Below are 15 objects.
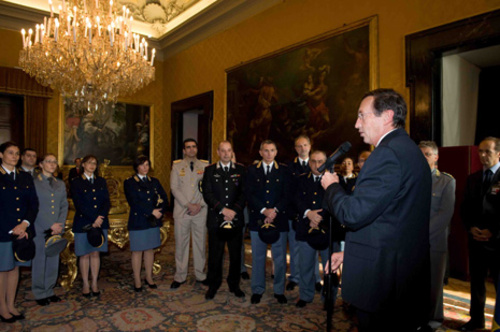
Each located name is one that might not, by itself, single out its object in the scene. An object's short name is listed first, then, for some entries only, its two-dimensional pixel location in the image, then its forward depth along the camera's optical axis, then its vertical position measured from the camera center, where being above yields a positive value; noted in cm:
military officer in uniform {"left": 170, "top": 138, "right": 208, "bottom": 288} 436 -66
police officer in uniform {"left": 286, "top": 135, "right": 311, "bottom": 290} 424 -33
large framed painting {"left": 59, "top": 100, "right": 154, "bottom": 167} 988 +92
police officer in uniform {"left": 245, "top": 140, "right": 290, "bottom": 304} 382 -52
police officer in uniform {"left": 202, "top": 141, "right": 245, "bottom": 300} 388 -59
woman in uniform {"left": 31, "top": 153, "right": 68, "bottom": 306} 374 -69
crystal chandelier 606 +202
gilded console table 427 -99
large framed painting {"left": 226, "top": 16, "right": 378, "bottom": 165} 577 +146
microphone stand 185 -67
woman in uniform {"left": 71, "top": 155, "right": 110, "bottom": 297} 393 -61
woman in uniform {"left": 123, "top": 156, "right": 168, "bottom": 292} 409 -66
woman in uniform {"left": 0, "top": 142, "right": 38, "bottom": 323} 321 -52
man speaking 160 -31
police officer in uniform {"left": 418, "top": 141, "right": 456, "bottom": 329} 305 -58
